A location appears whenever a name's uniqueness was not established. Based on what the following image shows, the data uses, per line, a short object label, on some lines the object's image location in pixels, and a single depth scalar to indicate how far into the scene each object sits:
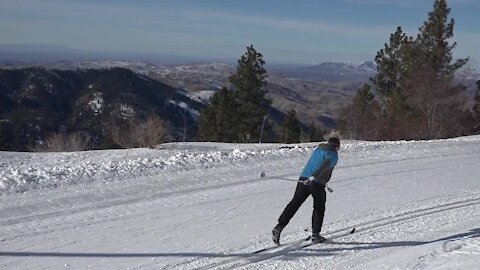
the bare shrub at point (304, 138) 34.04
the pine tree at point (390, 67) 43.56
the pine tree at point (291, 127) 46.91
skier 8.07
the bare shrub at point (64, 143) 26.08
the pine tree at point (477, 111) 40.66
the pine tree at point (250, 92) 46.59
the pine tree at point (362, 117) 40.50
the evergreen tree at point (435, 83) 36.66
